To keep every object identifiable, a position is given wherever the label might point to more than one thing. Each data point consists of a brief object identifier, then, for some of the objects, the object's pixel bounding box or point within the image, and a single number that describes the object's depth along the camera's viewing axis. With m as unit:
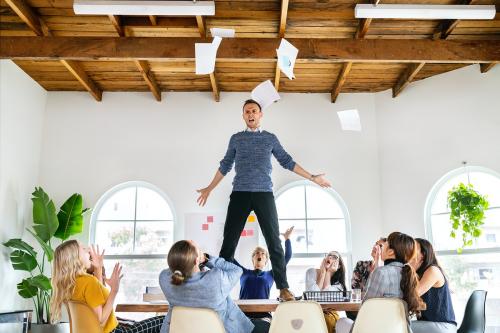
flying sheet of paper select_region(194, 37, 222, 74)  4.14
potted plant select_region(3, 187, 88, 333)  5.60
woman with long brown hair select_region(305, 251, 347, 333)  4.86
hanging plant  5.57
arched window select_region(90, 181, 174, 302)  6.40
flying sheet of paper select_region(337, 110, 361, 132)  4.14
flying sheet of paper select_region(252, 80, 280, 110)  3.64
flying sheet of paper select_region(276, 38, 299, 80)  4.24
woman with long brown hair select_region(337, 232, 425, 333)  3.03
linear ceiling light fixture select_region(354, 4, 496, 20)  4.75
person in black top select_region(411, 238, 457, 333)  3.33
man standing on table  3.41
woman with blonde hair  2.95
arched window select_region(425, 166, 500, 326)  5.65
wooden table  3.06
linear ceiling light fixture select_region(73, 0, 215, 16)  4.67
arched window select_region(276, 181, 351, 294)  6.40
